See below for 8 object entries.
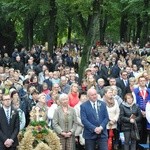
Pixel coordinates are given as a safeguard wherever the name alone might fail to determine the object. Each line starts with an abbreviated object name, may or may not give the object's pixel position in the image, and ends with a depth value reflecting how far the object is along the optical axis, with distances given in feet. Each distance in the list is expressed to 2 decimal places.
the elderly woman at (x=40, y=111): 35.53
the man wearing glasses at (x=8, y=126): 33.35
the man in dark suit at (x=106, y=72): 61.11
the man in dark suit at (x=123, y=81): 50.27
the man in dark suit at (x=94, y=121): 34.88
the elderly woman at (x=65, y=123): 35.81
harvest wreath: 33.68
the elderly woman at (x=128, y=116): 39.11
